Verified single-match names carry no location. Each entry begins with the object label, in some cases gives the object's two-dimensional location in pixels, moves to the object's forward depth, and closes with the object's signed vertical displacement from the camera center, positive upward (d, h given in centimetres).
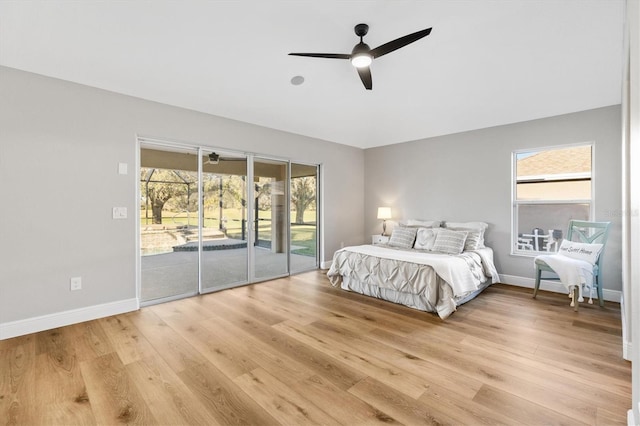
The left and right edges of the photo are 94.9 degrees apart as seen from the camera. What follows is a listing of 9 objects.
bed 346 -75
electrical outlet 325 -79
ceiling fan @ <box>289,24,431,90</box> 262 +153
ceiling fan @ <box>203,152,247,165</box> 443 +82
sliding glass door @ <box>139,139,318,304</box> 399 -12
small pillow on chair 361 -51
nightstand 565 -55
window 429 +26
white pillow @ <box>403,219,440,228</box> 535 -23
